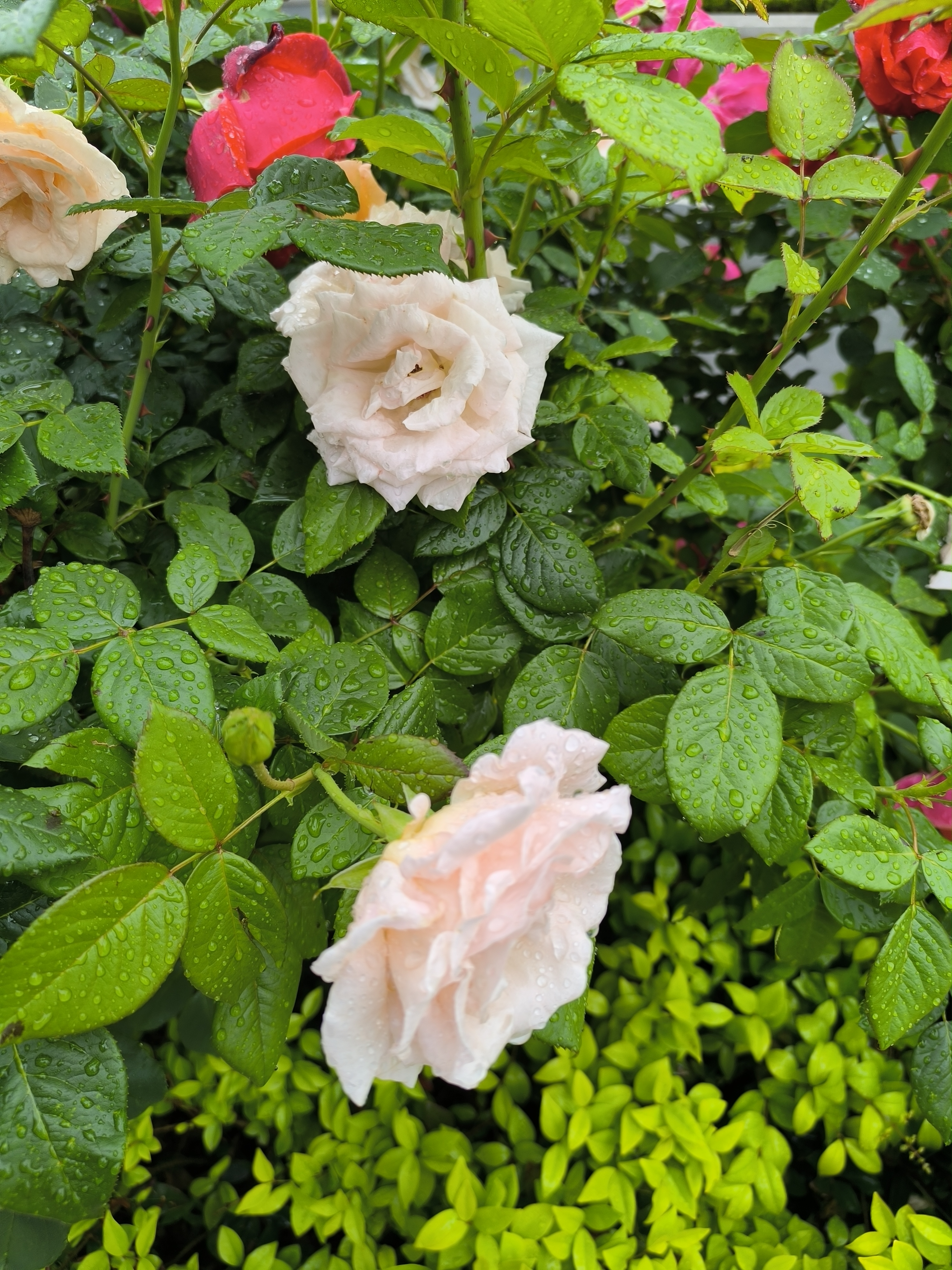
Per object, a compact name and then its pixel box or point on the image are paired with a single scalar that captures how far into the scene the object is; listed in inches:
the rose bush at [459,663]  15.2
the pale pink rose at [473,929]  11.9
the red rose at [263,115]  23.8
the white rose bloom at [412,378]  20.3
